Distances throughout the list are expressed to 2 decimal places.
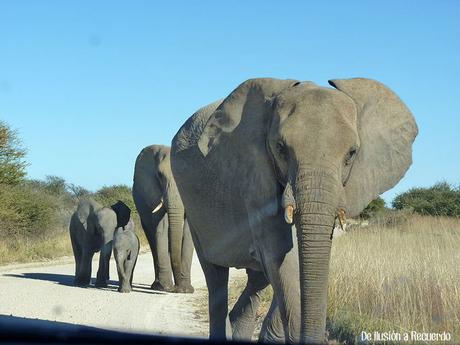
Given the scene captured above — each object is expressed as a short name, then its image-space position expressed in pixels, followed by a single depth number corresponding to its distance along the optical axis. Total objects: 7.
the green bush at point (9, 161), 30.14
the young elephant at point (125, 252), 14.70
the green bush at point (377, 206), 35.37
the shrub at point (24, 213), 27.86
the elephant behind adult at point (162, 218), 15.23
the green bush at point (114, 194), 43.65
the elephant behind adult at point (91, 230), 16.31
